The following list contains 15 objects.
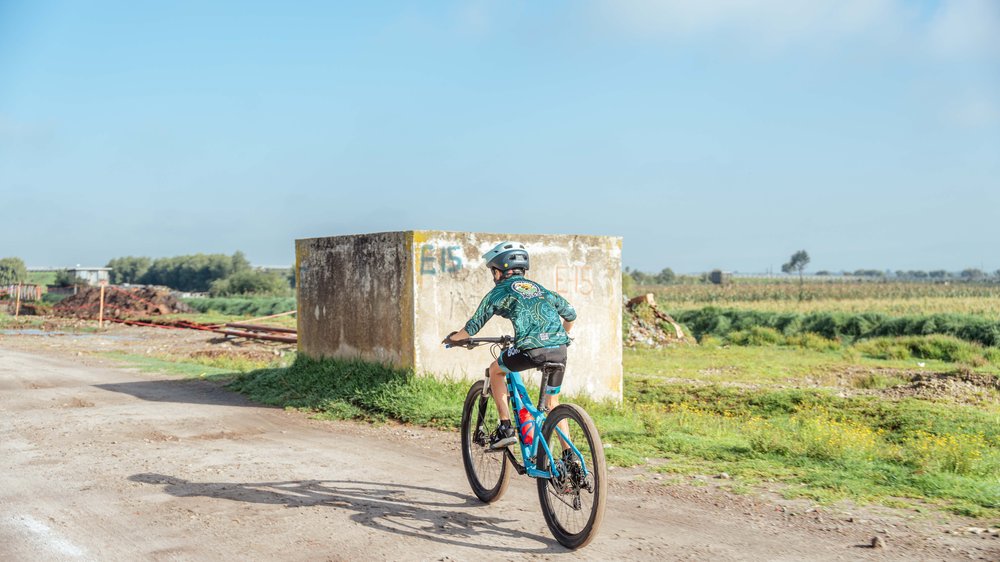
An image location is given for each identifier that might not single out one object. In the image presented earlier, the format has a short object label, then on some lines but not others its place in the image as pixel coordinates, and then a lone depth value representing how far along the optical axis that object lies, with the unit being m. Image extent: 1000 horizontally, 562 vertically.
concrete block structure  11.13
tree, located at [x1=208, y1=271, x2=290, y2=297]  73.62
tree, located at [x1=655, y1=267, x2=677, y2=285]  142.75
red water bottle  5.68
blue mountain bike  5.03
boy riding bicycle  5.63
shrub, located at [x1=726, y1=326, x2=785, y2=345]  28.56
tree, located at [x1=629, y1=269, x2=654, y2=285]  145.60
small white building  76.06
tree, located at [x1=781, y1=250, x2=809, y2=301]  174.41
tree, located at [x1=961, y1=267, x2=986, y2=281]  177.25
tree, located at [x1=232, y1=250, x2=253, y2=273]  101.24
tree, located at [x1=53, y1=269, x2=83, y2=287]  64.38
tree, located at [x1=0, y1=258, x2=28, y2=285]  80.70
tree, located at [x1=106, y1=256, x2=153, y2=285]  114.44
